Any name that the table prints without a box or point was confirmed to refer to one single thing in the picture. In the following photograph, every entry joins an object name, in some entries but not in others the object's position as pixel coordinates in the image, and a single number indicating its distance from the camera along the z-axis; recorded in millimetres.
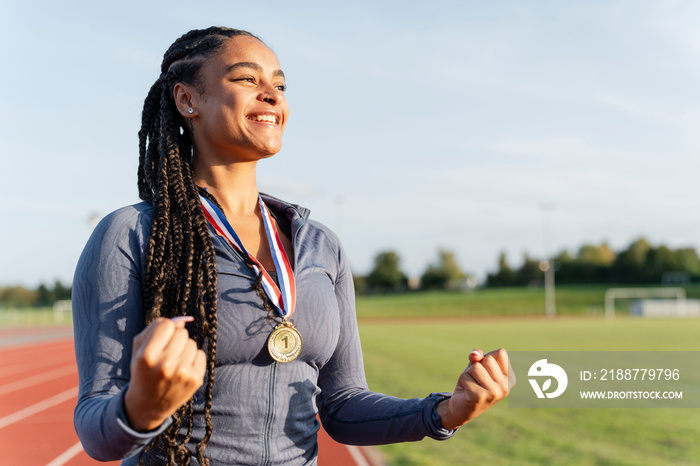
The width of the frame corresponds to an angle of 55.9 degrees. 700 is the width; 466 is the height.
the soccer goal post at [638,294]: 59328
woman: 1423
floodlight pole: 52806
